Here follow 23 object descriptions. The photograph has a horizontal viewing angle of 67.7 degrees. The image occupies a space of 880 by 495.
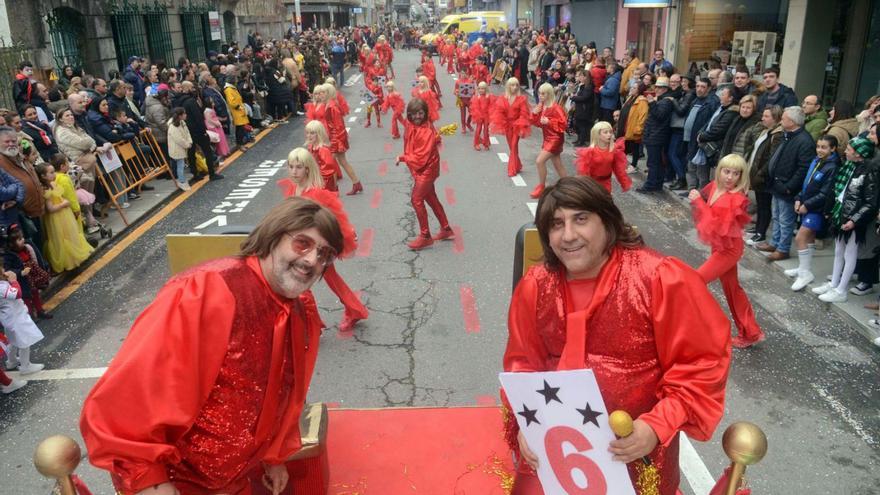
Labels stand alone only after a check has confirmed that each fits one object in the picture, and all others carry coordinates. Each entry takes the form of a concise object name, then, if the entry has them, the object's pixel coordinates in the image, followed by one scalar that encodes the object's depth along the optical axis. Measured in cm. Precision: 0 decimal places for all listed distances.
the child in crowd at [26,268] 598
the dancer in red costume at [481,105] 1366
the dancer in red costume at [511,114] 1135
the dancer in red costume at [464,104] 1582
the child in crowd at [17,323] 530
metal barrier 983
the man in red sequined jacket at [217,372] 206
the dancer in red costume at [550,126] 991
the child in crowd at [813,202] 679
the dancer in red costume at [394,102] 1344
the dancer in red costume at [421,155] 805
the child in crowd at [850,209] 614
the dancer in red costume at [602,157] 725
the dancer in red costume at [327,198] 521
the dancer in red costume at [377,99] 1773
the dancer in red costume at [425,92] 1295
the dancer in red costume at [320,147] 752
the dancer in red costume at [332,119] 1077
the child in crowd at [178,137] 1100
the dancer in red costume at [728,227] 535
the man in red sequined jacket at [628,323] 228
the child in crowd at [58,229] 721
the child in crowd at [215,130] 1268
